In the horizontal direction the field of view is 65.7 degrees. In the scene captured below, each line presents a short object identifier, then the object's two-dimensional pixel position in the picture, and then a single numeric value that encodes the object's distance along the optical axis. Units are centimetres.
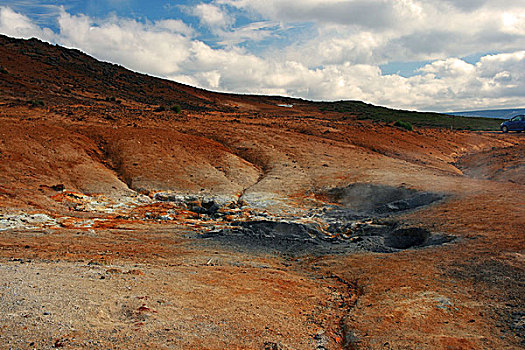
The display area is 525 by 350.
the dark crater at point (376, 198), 1228
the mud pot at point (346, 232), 948
